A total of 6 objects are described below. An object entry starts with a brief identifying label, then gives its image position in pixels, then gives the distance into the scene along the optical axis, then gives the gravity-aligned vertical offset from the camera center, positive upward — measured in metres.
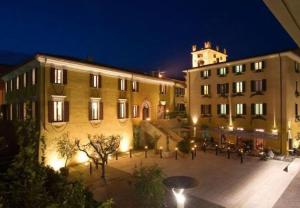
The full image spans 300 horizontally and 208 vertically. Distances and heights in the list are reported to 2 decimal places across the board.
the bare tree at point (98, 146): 18.61 -3.62
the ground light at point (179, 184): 9.40 -3.34
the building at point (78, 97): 20.11 +1.18
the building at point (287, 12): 2.02 +0.96
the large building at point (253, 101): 25.25 +0.79
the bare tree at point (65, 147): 19.50 -3.51
